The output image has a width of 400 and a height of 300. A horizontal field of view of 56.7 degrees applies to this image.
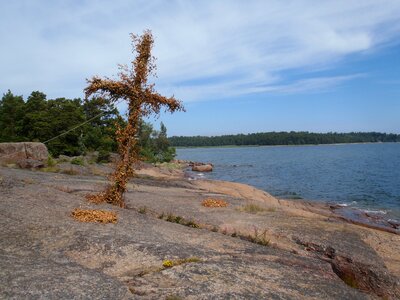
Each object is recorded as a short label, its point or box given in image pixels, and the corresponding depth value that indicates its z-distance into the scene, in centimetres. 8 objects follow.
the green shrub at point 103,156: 4919
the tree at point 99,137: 5554
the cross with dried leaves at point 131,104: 1298
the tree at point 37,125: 5292
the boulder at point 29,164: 2611
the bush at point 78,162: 3422
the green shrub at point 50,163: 2800
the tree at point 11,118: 5587
